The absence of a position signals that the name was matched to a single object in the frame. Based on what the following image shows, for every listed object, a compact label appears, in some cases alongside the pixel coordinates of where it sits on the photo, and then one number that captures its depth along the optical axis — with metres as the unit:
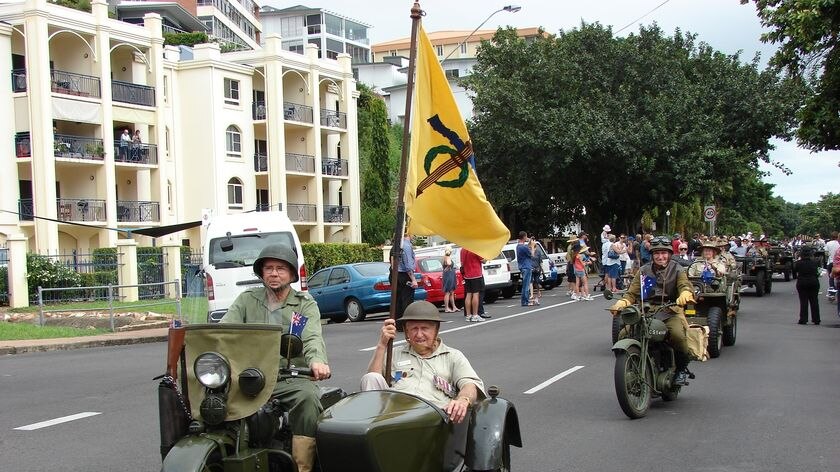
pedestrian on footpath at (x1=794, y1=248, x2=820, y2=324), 17.77
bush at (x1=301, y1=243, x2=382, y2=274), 41.31
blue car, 21.73
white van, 18.22
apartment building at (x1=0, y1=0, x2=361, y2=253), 34.84
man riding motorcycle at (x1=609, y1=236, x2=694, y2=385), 9.42
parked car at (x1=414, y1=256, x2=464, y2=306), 24.12
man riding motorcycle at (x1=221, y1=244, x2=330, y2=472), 5.28
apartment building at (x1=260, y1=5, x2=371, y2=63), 111.10
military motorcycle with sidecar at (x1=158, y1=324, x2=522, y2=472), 4.17
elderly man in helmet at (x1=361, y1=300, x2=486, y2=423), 5.33
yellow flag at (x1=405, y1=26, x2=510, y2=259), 6.50
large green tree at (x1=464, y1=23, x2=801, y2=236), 38.25
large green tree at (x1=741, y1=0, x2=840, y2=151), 16.84
